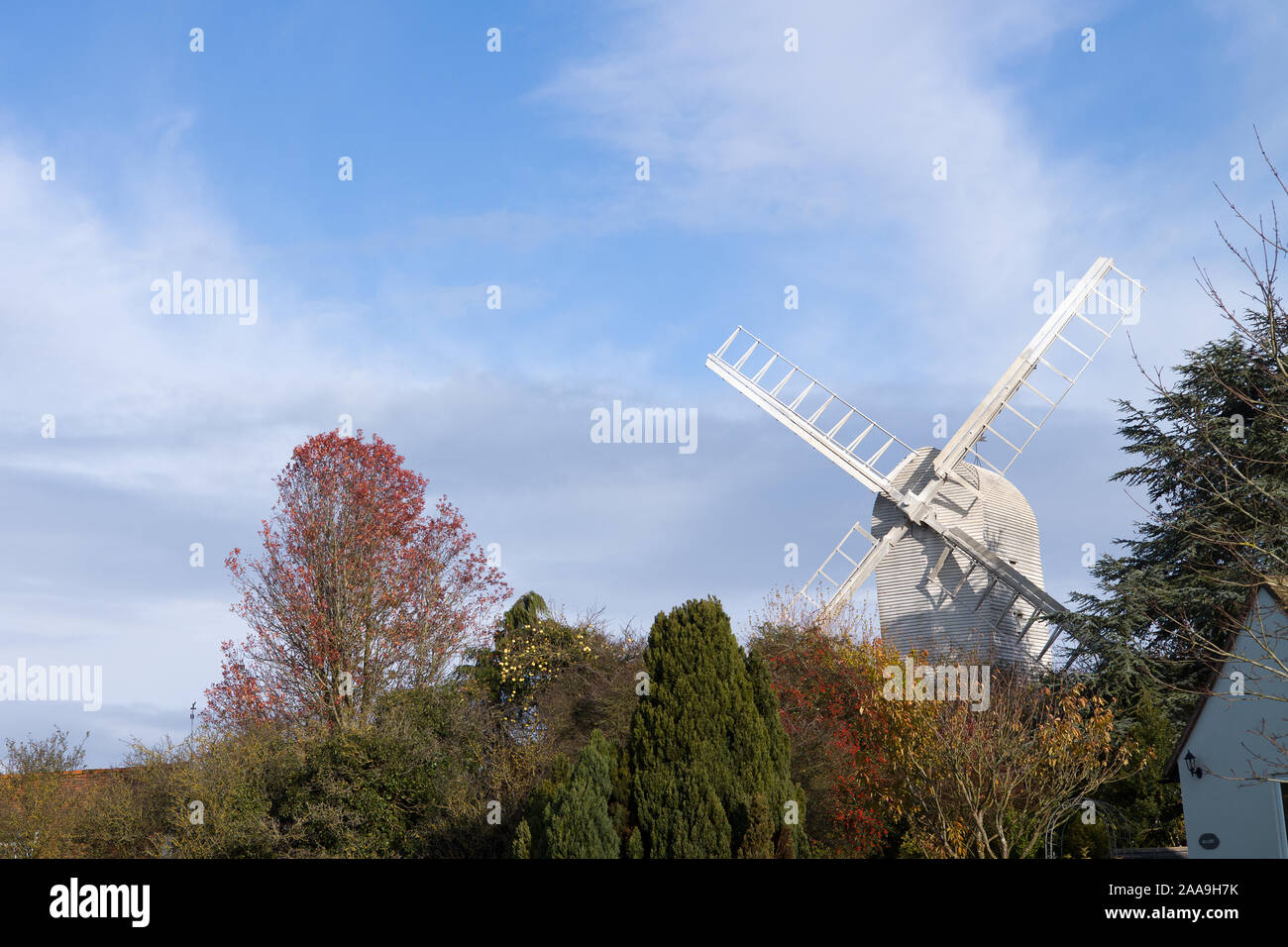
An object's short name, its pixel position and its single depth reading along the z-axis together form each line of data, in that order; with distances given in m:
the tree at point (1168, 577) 20.67
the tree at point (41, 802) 19.44
